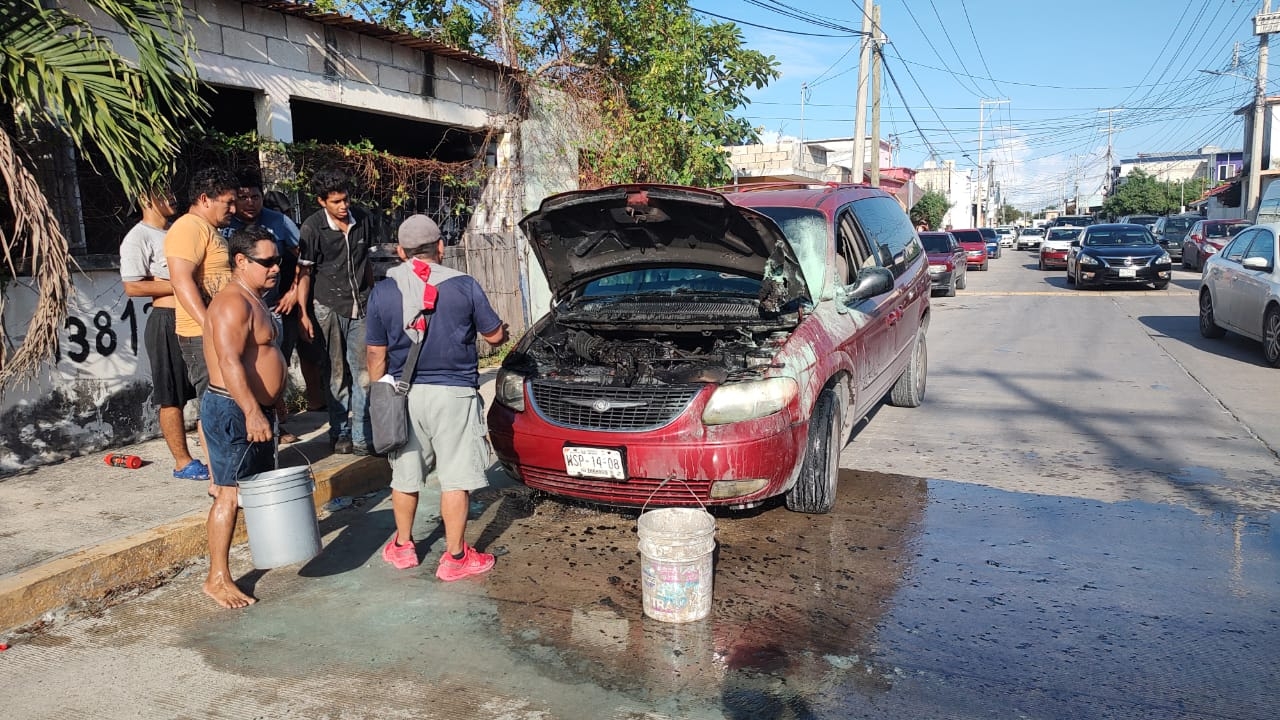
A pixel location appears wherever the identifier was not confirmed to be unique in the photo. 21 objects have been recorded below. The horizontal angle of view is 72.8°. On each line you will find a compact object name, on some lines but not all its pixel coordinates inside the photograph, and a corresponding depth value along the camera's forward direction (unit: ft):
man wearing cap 13.17
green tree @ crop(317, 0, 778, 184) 37.35
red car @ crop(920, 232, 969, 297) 61.11
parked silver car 30.89
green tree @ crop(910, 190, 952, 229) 177.47
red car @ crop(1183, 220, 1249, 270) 82.28
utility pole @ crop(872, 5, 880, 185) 79.71
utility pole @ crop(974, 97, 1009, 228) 297.94
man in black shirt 18.80
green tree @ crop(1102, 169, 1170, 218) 204.85
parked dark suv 98.68
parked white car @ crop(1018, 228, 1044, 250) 152.66
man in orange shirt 14.94
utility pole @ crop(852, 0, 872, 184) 77.51
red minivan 14.08
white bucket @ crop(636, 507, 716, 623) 11.65
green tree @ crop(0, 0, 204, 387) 15.52
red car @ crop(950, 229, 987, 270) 92.48
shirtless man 12.16
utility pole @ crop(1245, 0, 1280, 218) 109.91
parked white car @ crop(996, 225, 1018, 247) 197.36
